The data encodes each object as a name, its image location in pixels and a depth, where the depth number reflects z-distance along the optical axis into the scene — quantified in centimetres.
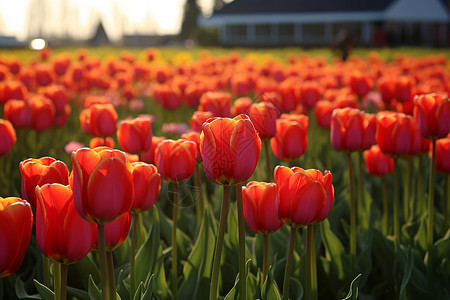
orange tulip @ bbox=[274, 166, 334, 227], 145
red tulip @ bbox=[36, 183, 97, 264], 123
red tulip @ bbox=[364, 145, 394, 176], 279
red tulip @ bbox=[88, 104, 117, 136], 271
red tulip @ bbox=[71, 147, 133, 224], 119
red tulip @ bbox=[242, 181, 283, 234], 161
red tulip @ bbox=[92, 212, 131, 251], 139
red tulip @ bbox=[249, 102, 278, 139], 221
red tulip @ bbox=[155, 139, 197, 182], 178
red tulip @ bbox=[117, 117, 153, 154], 222
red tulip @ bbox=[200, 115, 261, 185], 135
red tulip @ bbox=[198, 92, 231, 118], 303
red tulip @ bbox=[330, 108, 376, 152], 223
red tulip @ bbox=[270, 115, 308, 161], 236
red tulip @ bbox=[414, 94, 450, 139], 221
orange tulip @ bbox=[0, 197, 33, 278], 120
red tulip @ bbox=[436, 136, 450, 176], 245
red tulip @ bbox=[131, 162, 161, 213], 159
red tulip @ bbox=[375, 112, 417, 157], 234
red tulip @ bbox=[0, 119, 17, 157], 254
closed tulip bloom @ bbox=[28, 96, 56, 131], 336
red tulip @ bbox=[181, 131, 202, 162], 213
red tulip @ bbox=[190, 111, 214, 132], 242
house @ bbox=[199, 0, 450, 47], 4559
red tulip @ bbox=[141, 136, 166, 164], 240
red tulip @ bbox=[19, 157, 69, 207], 140
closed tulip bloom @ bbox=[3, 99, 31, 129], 336
